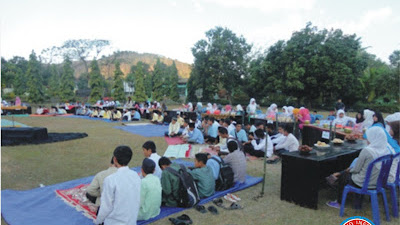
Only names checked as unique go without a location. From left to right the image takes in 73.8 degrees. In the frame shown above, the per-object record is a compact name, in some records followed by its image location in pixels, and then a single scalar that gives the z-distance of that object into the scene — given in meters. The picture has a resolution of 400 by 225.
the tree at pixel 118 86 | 31.04
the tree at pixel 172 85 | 35.97
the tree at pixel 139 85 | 32.94
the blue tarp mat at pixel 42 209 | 3.82
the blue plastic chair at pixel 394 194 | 4.10
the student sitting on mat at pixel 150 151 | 4.77
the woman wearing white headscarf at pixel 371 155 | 3.86
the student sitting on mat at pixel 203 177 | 4.67
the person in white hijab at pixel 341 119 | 9.52
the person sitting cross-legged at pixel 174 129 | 11.14
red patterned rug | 4.07
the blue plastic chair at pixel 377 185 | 3.75
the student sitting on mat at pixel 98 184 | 3.70
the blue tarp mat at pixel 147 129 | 12.07
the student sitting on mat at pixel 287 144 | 7.10
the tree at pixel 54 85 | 33.84
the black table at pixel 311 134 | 8.30
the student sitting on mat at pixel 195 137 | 9.83
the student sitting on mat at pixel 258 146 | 7.56
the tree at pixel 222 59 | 28.38
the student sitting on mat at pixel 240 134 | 8.32
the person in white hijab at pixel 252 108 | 14.46
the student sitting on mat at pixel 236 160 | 5.26
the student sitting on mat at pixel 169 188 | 4.25
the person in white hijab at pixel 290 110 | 11.73
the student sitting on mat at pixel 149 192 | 3.81
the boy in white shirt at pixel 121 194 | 2.98
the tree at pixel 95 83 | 31.06
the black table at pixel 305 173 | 4.25
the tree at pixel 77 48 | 45.09
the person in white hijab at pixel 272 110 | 12.13
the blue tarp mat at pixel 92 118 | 17.45
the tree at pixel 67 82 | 31.51
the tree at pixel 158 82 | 35.61
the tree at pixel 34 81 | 29.84
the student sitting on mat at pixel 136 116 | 17.94
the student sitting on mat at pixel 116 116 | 17.91
